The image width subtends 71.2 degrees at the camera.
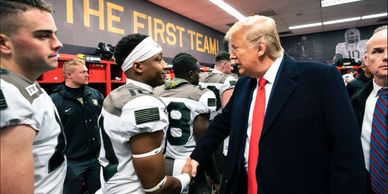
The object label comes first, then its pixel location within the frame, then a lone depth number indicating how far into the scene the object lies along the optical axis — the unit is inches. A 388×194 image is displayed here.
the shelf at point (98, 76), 158.6
